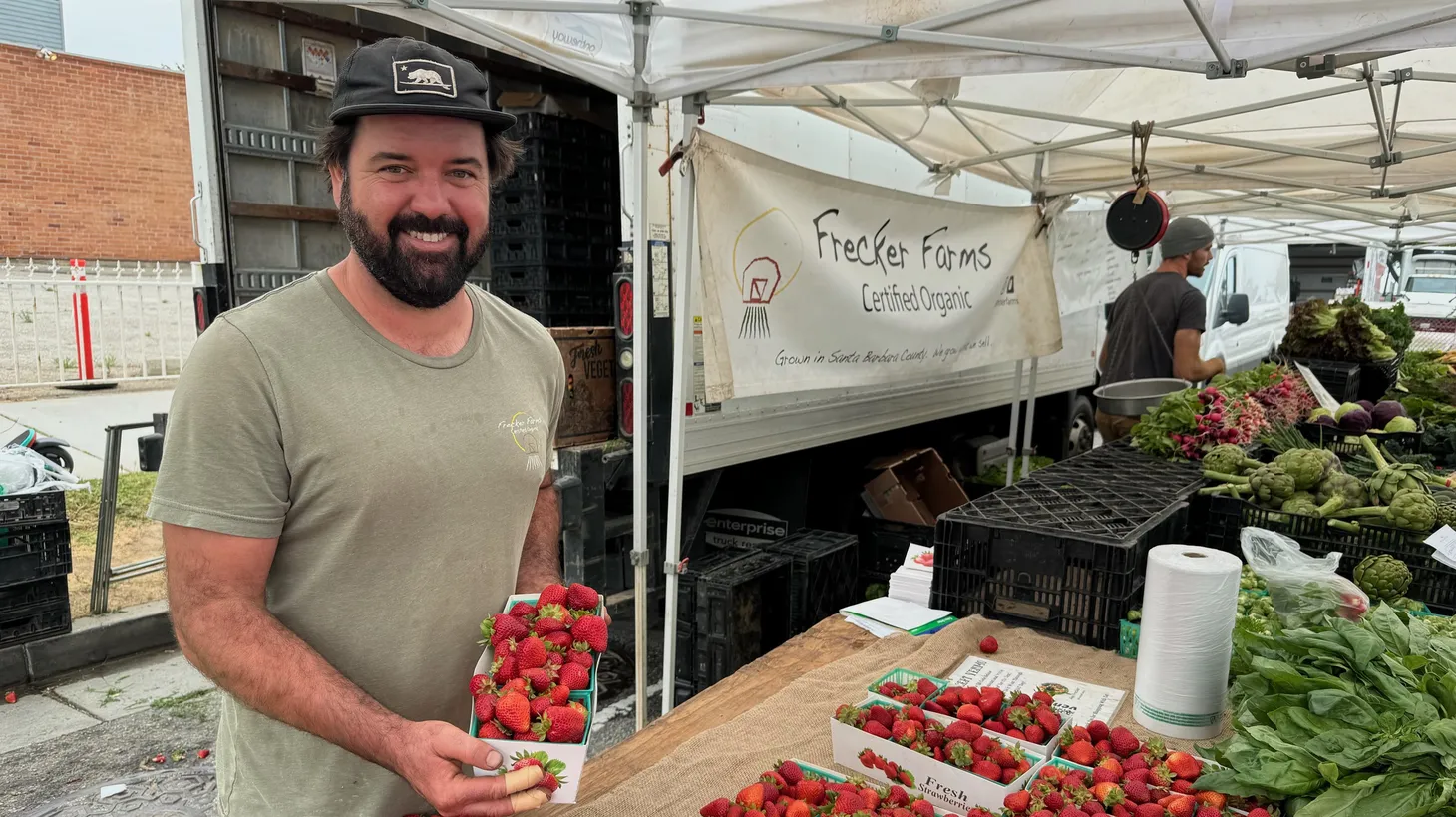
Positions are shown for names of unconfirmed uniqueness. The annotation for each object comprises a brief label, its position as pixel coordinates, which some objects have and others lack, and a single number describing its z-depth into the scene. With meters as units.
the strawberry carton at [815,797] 1.54
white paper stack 3.03
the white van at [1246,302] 11.17
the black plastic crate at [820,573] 4.19
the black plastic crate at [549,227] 5.09
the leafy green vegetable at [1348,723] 1.47
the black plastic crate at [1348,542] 2.75
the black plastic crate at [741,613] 3.88
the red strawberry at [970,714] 1.88
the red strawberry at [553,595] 1.61
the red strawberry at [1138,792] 1.58
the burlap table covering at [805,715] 1.86
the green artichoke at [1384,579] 2.64
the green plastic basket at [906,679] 2.05
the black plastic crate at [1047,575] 2.59
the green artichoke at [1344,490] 3.02
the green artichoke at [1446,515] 2.81
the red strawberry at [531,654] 1.47
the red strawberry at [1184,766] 1.68
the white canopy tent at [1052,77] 2.42
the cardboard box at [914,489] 5.64
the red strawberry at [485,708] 1.37
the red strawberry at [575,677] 1.45
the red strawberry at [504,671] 1.45
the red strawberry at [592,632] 1.56
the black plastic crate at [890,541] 5.00
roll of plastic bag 2.00
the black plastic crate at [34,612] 4.37
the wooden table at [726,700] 1.98
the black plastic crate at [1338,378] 5.97
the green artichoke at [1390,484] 3.01
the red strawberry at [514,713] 1.34
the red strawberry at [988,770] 1.67
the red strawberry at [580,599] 1.64
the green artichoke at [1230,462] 3.38
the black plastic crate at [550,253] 5.14
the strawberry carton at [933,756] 1.67
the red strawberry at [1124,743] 1.78
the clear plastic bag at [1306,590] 2.17
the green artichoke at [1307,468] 3.10
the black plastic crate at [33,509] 4.30
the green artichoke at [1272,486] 3.04
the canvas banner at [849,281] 3.54
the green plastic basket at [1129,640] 2.49
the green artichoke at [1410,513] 2.77
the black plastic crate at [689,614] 4.02
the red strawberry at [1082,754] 1.74
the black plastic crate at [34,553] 4.32
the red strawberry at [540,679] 1.43
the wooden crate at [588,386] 4.40
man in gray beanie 5.37
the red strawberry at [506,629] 1.56
